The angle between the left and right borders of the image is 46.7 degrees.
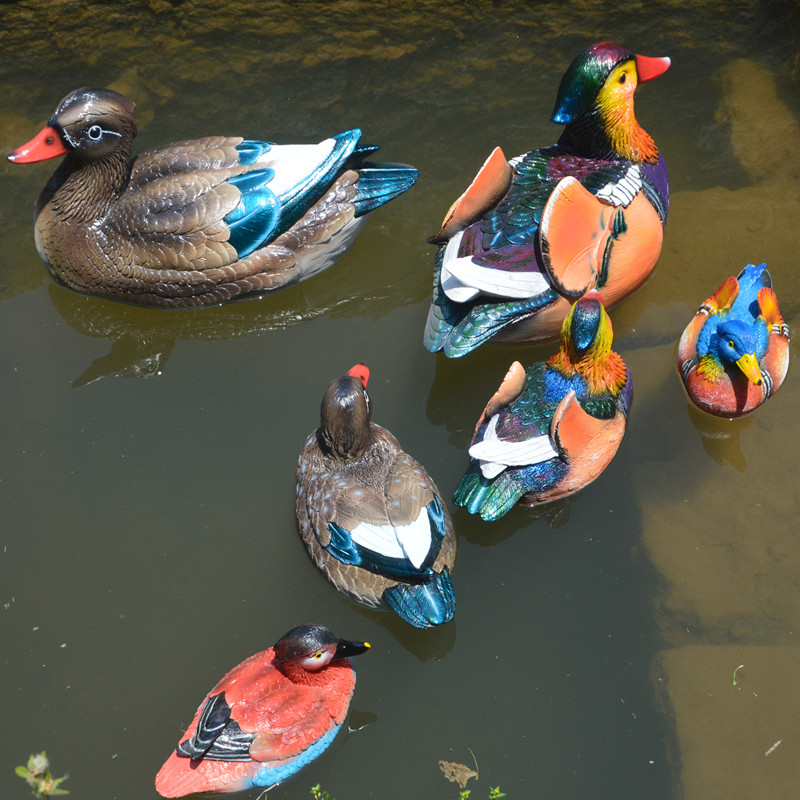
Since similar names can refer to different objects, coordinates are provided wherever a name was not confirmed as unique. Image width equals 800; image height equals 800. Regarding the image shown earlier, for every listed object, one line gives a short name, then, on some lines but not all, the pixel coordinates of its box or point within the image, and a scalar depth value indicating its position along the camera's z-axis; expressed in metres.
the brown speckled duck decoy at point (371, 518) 4.08
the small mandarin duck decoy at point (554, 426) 4.33
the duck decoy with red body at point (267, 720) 3.77
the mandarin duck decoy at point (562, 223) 4.73
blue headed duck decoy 4.76
